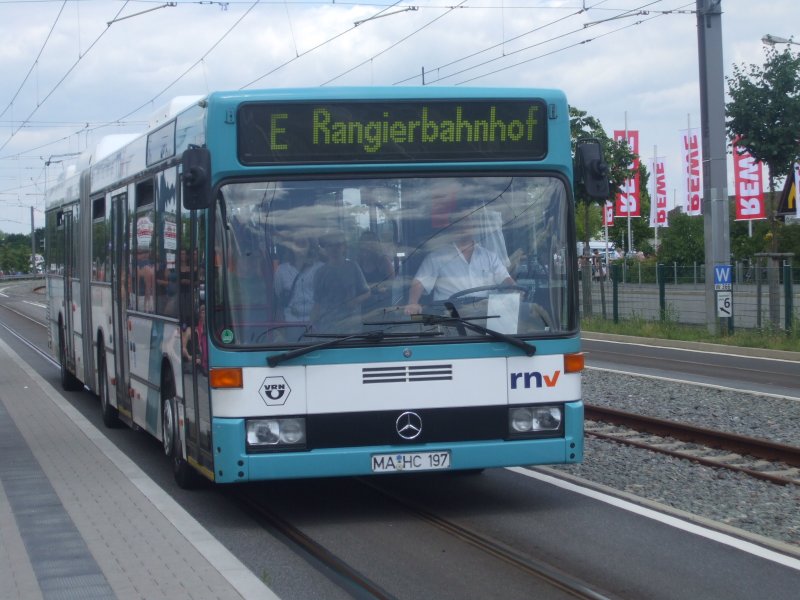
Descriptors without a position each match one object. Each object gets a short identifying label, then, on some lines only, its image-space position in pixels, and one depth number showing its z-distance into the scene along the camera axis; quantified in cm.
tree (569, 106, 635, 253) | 3425
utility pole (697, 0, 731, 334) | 2689
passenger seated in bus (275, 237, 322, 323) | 816
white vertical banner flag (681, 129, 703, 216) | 5334
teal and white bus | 814
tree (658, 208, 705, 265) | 6725
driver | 826
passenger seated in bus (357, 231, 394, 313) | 823
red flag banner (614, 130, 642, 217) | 5609
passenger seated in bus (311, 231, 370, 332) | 818
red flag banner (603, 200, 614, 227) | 6370
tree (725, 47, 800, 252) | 2780
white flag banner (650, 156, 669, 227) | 6253
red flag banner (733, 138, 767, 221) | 4584
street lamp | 2803
